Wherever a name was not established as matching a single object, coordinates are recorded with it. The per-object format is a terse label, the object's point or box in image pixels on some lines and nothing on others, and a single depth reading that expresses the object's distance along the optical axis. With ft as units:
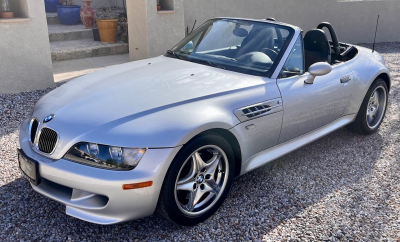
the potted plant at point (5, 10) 19.98
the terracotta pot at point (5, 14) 19.95
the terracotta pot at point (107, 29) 29.27
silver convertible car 8.89
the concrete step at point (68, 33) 29.94
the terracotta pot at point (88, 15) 31.86
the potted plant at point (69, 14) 33.27
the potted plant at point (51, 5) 36.40
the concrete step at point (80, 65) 23.45
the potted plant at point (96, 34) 30.03
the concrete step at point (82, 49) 26.96
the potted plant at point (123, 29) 30.12
